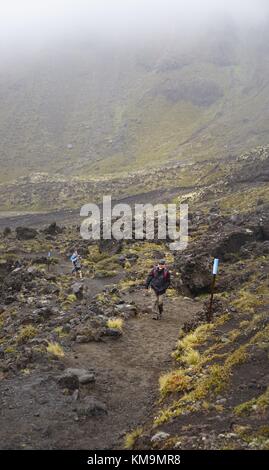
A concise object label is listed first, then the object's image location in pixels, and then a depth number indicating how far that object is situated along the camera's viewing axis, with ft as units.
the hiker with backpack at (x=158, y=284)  64.59
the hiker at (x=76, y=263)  102.73
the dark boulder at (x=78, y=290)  79.41
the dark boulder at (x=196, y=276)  75.46
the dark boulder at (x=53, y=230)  175.02
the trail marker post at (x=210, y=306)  56.31
